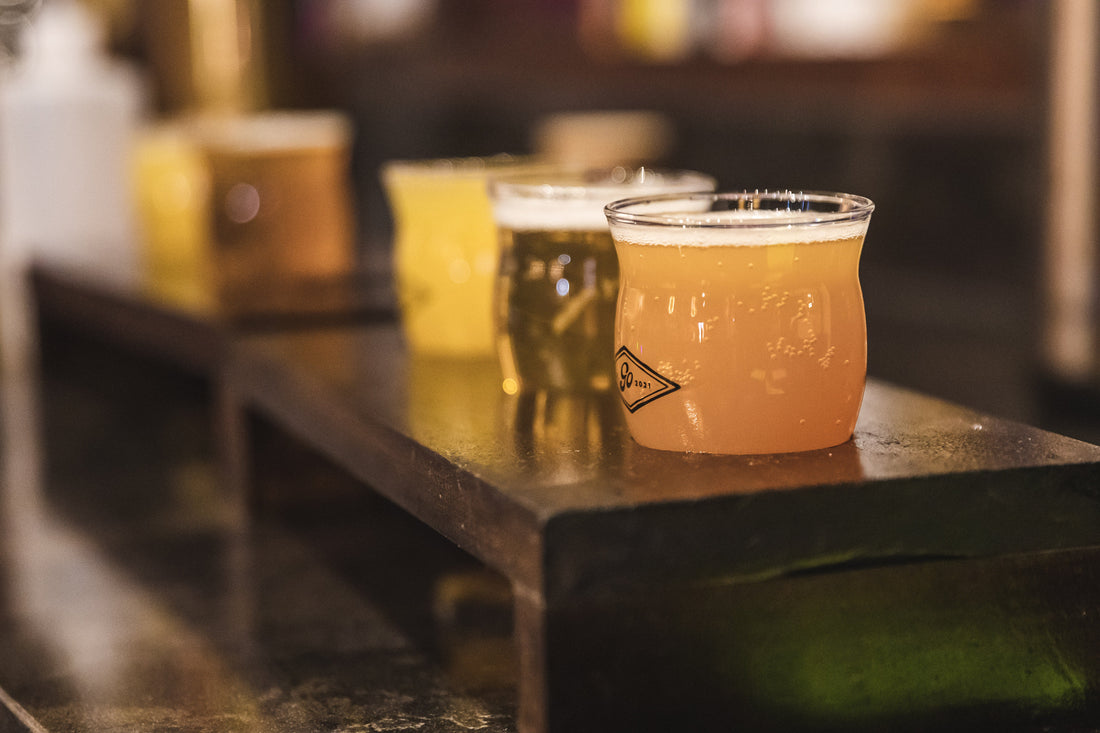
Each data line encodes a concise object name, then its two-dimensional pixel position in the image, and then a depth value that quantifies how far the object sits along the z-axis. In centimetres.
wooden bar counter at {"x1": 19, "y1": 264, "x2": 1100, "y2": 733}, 79
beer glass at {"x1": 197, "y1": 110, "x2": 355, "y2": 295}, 126
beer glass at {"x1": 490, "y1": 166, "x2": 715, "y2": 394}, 92
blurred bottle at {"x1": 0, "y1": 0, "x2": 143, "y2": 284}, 147
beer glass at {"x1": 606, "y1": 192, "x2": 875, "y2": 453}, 83
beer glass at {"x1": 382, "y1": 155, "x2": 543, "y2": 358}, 101
